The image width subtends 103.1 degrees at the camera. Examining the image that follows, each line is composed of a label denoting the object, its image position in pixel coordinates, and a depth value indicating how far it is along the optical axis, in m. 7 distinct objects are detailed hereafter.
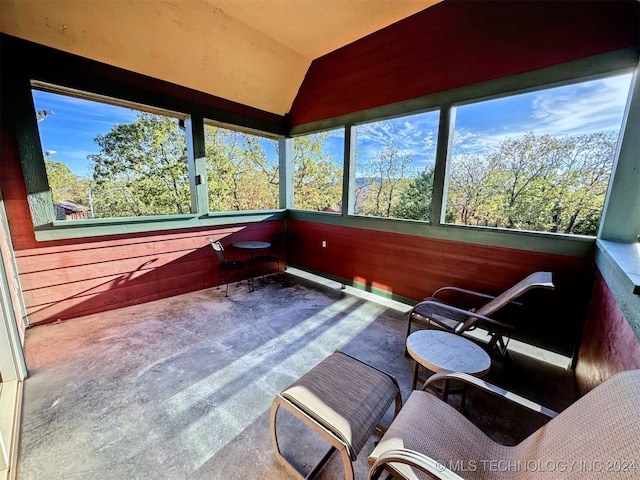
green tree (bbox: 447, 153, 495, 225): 4.68
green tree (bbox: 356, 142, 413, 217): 5.47
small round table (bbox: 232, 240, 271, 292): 3.94
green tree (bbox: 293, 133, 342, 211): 6.29
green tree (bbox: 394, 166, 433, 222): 5.43
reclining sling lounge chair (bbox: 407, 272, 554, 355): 1.96
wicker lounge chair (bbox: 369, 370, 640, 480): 0.73
